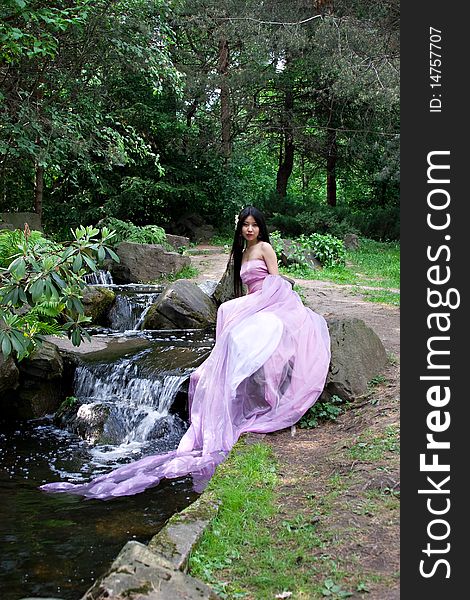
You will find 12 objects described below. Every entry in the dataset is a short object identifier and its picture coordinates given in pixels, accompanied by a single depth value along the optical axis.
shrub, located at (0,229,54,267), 7.85
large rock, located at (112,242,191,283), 13.48
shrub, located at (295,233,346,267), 15.44
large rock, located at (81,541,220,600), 2.76
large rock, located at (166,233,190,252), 16.81
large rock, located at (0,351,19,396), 7.23
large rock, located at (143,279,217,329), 10.34
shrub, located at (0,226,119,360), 5.44
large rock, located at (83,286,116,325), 10.52
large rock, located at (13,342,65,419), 7.70
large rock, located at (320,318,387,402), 6.07
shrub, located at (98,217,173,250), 15.49
